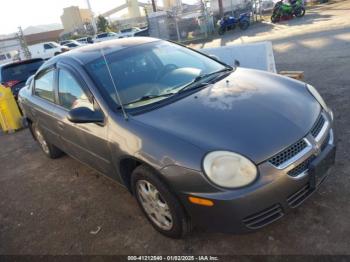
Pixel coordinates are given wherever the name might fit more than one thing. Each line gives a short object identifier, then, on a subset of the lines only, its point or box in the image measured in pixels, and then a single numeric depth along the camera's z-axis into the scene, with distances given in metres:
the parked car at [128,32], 25.86
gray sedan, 2.31
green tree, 40.75
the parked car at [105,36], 26.55
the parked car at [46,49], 24.25
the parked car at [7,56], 28.20
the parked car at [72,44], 26.00
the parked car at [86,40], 27.89
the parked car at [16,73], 8.12
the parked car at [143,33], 22.58
